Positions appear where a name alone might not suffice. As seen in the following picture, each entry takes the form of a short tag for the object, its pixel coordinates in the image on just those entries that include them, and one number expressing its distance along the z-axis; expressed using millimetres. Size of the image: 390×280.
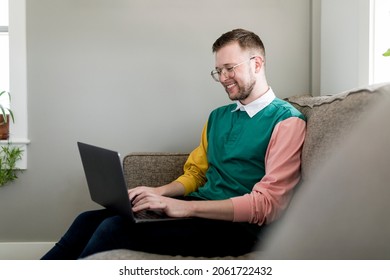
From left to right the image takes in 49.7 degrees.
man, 1024
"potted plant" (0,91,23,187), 1883
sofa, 820
